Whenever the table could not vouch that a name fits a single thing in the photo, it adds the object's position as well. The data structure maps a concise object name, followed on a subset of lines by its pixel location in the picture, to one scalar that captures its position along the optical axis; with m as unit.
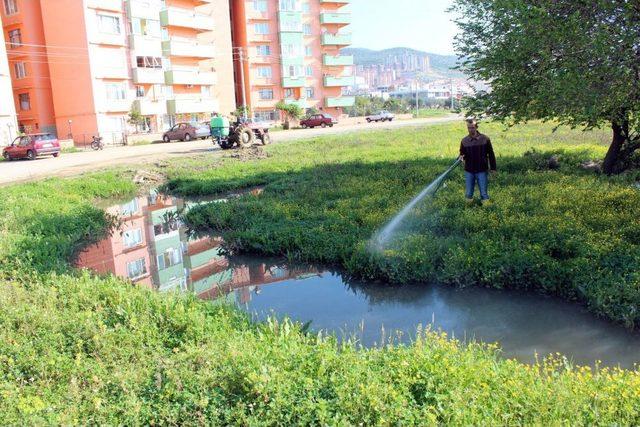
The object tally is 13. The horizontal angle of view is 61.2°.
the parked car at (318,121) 55.28
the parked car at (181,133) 41.81
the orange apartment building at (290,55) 67.31
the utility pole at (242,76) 62.59
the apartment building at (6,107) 37.31
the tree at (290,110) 59.56
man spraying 11.19
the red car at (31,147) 31.25
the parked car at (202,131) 41.84
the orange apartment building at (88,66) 43.78
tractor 30.23
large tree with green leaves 9.55
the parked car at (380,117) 64.69
